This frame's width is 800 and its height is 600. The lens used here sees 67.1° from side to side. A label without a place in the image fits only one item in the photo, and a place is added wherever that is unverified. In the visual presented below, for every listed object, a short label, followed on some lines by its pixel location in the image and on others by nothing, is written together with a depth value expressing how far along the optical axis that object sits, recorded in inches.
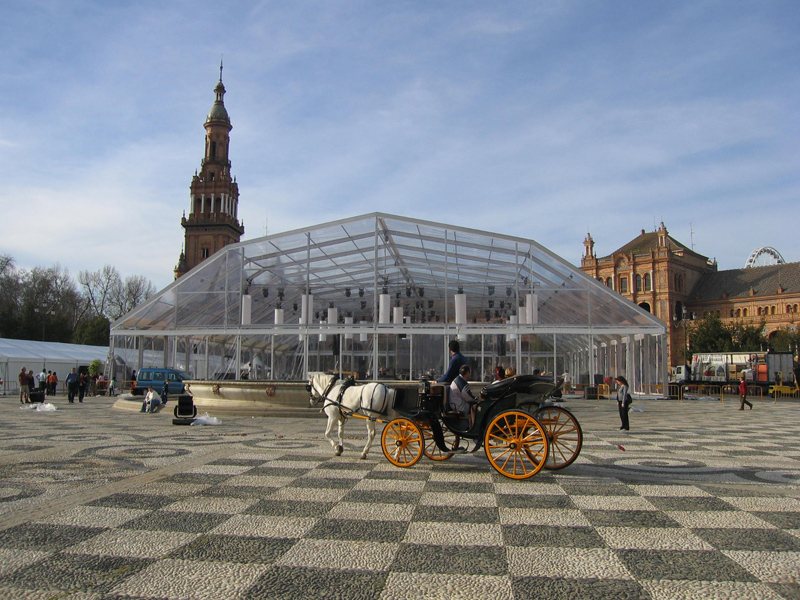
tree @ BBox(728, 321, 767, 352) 2053.4
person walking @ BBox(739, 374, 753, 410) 841.5
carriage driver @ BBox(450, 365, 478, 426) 302.7
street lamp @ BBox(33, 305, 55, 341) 2084.4
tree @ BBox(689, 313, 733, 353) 2066.9
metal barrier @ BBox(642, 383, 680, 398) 1096.8
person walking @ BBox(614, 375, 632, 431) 520.4
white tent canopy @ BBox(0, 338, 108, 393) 1227.0
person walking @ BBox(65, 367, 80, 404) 914.7
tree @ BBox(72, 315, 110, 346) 2073.1
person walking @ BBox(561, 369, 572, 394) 1132.8
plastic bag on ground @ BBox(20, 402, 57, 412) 741.9
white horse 321.1
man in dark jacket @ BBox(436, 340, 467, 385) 309.6
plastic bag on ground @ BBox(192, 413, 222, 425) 545.0
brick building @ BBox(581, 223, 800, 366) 2881.4
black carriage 274.4
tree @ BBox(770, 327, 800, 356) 2175.2
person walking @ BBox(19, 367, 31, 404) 865.5
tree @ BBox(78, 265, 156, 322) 2647.4
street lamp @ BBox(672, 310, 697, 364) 2850.4
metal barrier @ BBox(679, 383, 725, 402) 1462.8
